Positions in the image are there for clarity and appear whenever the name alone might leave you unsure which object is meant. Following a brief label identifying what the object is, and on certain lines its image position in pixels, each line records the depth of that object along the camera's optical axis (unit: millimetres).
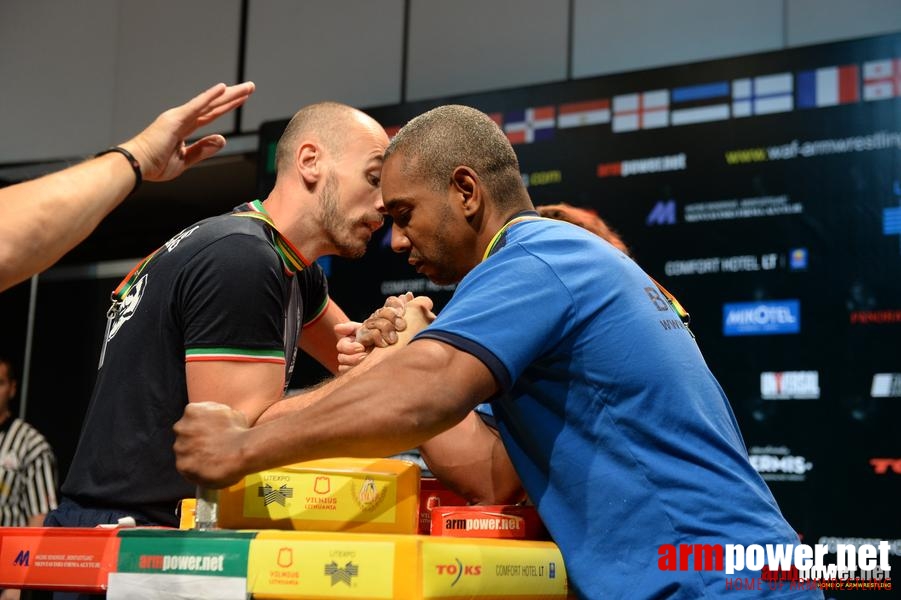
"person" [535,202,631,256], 2617
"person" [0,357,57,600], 5129
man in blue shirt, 1203
